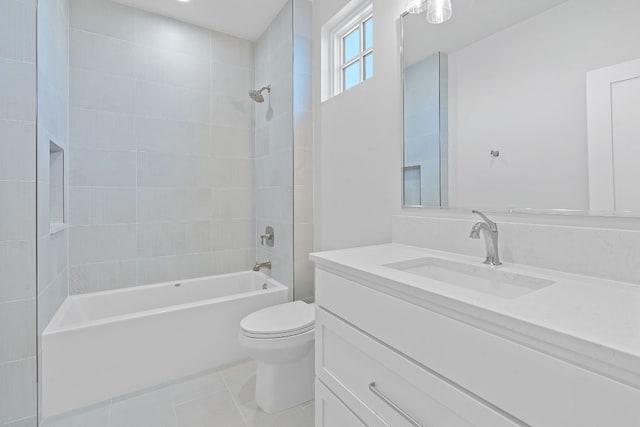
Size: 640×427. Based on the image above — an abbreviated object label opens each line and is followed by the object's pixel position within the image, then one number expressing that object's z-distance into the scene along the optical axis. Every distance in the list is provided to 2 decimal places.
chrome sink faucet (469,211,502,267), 1.03
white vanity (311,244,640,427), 0.47
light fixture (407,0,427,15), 1.37
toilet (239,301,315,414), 1.55
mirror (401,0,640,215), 0.85
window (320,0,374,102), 1.84
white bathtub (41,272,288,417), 1.60
